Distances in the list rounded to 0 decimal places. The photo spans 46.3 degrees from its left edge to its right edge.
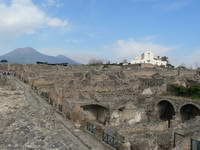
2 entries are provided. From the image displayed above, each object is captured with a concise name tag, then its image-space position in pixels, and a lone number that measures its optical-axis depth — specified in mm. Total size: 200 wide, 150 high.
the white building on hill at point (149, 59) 89812
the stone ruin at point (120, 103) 12438
